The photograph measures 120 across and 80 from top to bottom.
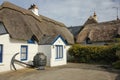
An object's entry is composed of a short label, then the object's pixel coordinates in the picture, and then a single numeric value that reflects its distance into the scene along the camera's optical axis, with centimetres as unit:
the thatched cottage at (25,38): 1708
